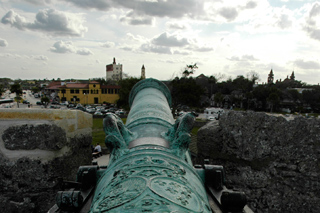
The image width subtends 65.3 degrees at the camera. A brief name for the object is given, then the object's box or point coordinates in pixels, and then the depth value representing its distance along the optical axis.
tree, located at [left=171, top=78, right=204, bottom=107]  25.53
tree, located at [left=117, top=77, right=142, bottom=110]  32.37
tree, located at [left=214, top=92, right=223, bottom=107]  45.88
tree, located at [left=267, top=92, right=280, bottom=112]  38.00
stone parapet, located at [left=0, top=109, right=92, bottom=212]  2.45
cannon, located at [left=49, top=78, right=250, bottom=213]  1.14
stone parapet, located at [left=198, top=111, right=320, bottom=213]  3.14
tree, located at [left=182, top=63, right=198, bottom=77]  30.48
